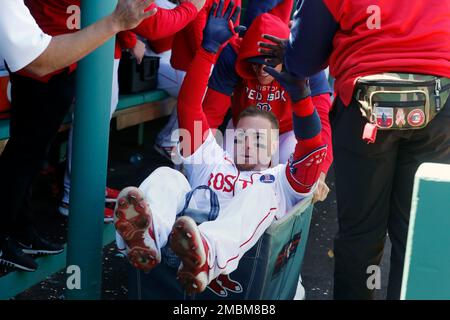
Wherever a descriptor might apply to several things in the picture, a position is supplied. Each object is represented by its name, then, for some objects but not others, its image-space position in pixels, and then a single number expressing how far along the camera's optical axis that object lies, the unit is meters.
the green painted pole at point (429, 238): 3.12
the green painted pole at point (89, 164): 4.97
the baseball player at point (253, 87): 6.76
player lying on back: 4.60
